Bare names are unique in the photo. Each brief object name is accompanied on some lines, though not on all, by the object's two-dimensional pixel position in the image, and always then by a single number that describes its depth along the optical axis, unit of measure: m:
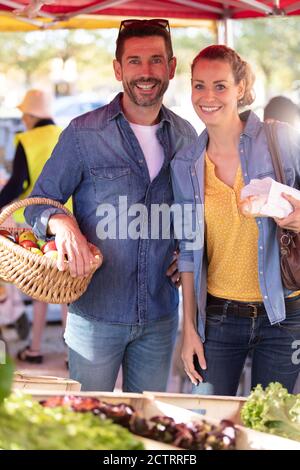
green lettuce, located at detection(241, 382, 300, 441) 2.19
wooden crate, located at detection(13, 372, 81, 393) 2.49
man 3.01
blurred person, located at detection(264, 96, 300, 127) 5.04
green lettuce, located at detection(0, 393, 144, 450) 1.61
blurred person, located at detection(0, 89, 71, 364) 5.60
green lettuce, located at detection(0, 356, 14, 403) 1.47
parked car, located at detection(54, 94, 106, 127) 9.66
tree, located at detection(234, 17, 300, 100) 25.86
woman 2.81
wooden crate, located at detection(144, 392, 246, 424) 2.33
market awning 3.82
